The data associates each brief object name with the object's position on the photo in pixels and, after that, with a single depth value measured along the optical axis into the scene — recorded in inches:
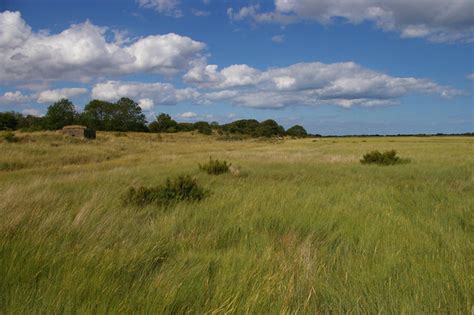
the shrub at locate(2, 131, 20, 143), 1194.2
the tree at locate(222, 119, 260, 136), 4409.5
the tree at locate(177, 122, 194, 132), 4179.6
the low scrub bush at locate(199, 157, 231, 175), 478.2
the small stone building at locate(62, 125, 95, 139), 1827.0
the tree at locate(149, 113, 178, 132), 4069.9
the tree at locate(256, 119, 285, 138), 4620.1
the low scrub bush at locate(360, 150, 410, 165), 632.0
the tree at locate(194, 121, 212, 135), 3341.5
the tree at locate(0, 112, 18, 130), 2741.9
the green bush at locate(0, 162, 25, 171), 641.2
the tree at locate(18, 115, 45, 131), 3271.2
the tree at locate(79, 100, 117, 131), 3587.6
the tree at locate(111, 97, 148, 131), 3745.1
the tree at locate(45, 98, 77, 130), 3184.3
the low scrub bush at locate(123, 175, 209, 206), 247.3
